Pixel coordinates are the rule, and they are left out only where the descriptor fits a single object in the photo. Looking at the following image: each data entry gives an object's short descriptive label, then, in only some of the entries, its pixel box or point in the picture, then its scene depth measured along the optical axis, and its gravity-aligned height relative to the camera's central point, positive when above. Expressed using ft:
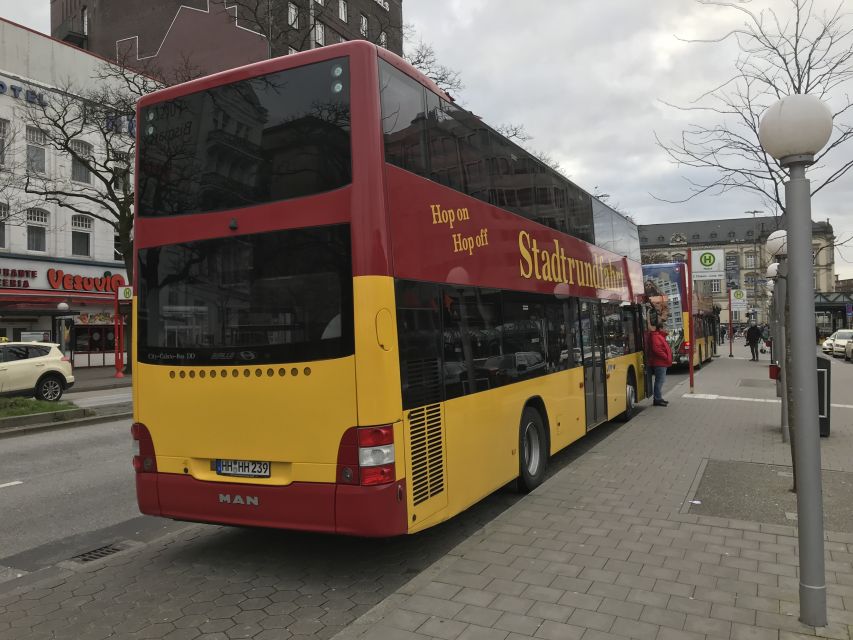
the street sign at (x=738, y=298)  110.74 +2.75
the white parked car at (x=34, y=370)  52.21 -2.68
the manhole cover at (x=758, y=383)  60.14 -6.72
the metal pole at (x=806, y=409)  11.43 -1.76
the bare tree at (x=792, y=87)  30.04 +10.87
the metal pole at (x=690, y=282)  48.27 +2.49
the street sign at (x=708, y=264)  68.27 +5.44
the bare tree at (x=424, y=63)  70.33 +28.59
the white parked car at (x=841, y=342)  119.54 -5.97
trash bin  29.63 -3.57
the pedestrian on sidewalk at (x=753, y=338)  96.73 -3.71
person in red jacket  43.91 -2.39
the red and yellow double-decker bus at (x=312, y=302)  14.14 +0.63
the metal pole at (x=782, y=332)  27.35 -0.91
